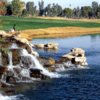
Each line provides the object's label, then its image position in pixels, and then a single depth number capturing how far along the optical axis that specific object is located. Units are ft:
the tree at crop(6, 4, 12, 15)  615.16
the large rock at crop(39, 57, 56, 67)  164.12
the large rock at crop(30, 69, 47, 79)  141.08
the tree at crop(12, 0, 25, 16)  594.24
